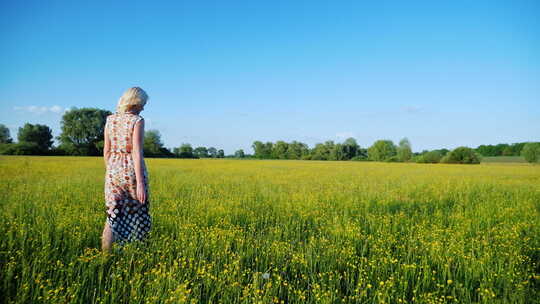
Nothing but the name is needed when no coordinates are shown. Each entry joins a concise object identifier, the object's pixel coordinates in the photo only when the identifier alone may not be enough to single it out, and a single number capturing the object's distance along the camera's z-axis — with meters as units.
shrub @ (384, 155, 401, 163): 84.49
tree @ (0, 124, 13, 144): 82.87
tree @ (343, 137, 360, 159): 95.21
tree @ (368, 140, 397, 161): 105.81
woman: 3.71
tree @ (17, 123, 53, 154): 64.62
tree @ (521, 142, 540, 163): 64.60
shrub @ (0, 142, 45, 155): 49.91
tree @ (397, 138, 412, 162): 86.82
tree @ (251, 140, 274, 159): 107.38
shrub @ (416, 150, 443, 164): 72.03
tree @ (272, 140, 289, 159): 100.69
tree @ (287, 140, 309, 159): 97.69
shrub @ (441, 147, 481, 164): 64.25
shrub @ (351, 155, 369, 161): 88.72
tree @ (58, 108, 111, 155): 67.81
